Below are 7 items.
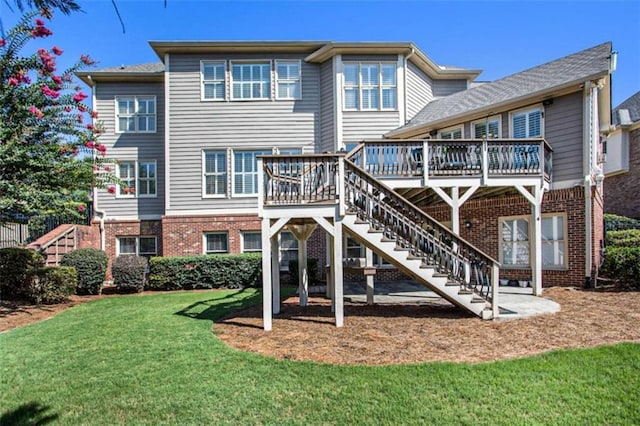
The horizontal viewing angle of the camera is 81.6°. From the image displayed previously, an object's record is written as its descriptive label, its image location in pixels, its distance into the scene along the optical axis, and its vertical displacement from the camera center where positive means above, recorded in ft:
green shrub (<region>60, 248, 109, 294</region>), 39.40 -5.55
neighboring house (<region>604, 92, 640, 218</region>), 62.95 +7.88
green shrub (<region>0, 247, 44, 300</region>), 33.94 -5.30
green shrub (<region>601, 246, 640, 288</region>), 31.35 -4.71
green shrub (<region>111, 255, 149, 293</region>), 40.73 -6.51
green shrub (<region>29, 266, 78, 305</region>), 33.68 -6.40
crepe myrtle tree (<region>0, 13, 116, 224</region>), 25.86 +6.27
